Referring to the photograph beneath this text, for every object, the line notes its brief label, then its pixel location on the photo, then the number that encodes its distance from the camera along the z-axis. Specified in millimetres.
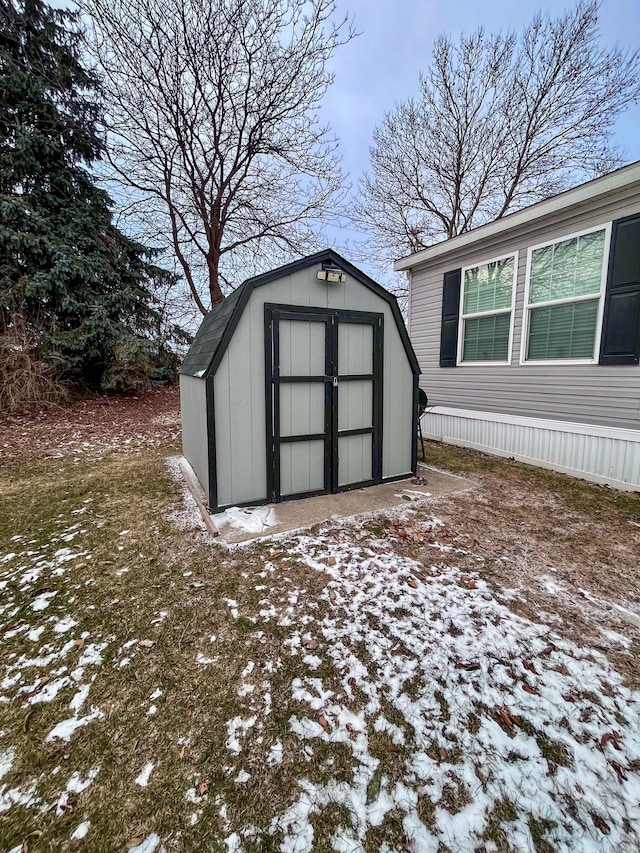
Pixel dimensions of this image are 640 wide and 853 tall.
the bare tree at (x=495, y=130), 11000
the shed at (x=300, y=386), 3441
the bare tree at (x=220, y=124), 9367
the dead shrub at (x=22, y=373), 7570
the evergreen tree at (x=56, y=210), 8250
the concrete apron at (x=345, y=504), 3221
